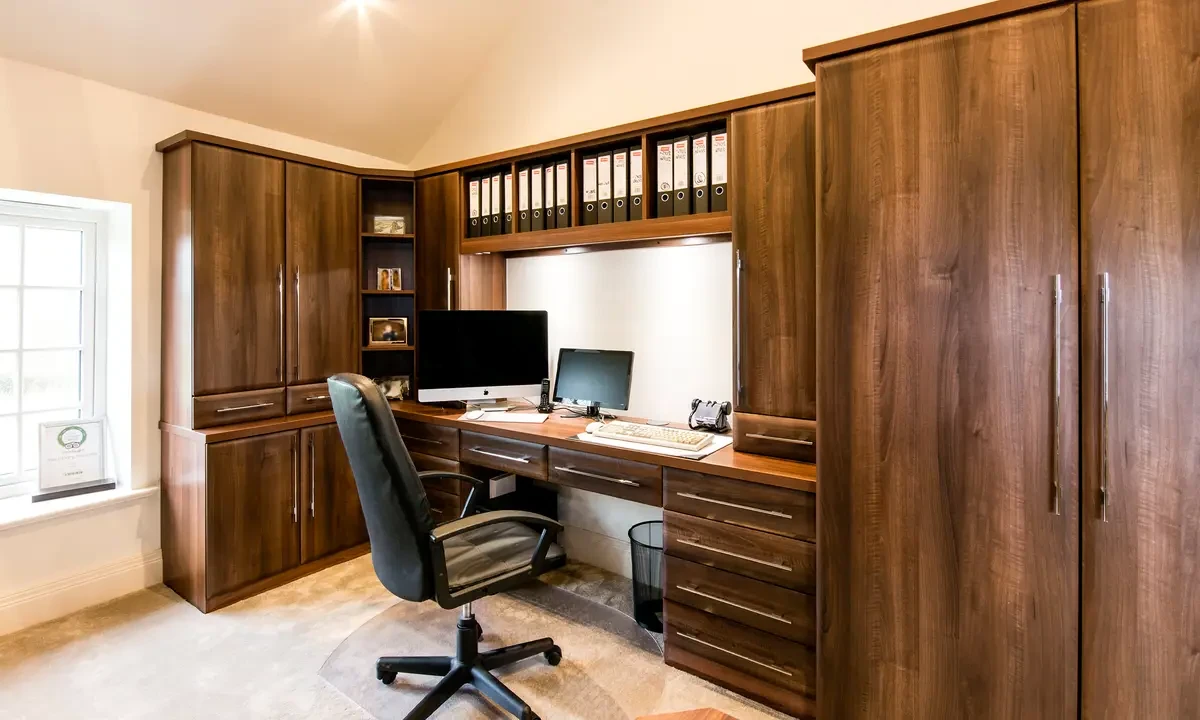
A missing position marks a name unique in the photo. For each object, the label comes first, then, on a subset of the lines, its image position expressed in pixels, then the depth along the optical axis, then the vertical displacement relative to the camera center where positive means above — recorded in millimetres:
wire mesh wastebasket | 2422 -939
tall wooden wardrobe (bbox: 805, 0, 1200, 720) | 1284 -21
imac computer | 2881 +24
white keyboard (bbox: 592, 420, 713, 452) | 2127 -300
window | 2605 +157
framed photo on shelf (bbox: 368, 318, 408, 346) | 3285 +161
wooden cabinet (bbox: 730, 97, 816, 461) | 1958 +302
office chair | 1643 -593
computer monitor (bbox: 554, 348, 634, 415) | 2703 -98
